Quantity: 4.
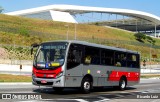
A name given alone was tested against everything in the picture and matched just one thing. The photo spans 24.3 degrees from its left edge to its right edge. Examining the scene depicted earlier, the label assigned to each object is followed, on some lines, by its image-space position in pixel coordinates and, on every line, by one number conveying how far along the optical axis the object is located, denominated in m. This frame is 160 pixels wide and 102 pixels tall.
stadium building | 149.62
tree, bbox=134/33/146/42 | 122.50
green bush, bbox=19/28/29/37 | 82.59
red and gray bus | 18.56
